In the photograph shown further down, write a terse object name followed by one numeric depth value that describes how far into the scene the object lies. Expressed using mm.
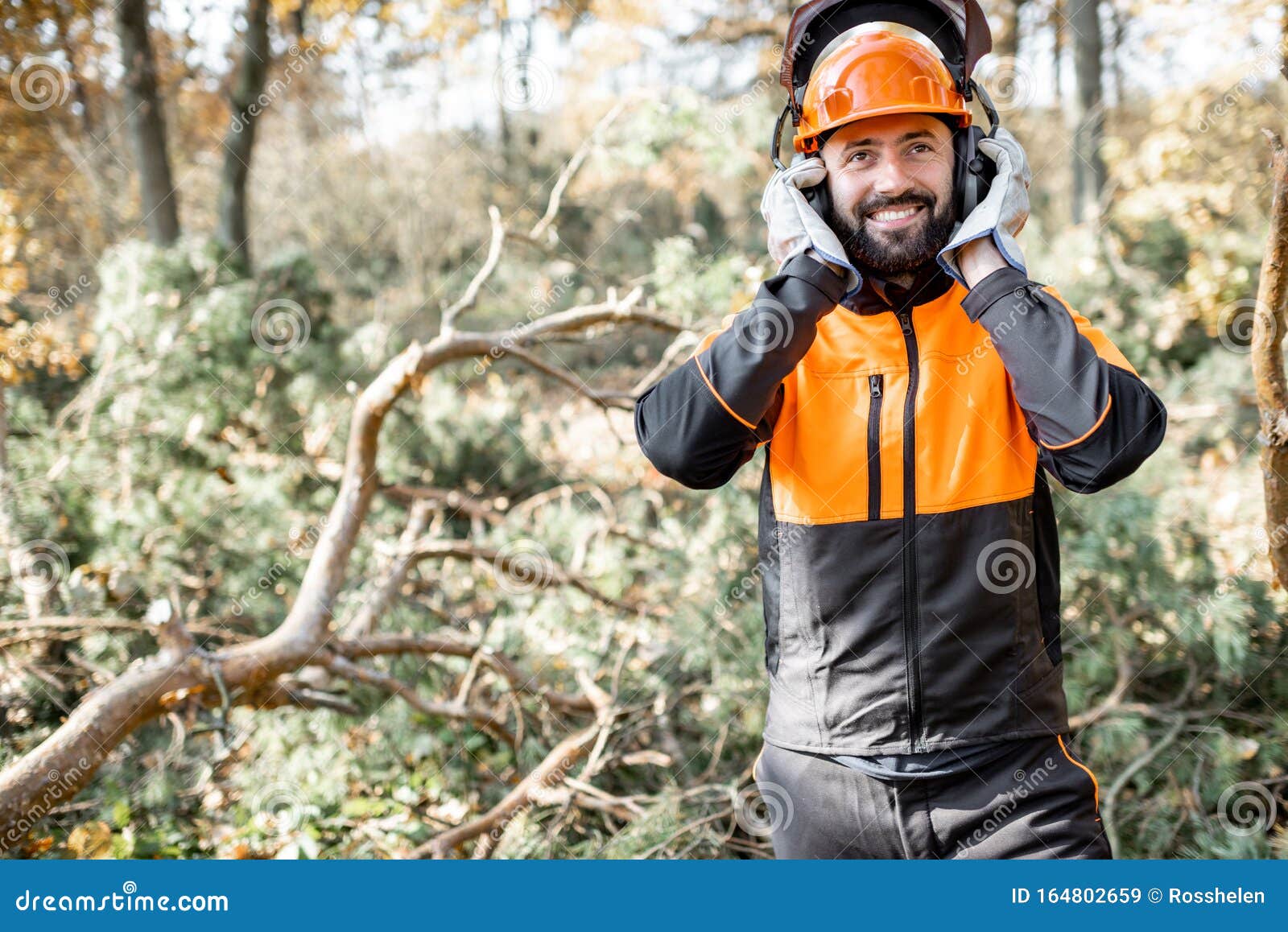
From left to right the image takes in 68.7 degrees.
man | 1770
